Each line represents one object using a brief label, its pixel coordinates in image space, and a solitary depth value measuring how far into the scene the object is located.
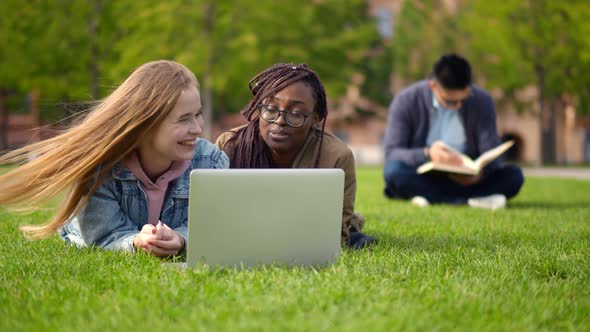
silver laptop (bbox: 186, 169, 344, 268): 2.80
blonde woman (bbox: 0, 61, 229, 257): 3.46
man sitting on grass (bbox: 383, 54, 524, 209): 7.16
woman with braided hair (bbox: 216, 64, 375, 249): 3.85
